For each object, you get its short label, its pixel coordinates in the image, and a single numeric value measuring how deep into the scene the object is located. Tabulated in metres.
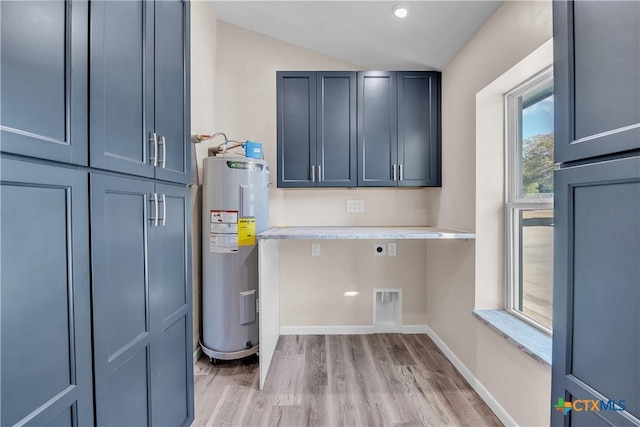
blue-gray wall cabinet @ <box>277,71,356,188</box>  2.28
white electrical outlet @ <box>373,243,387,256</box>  2.59
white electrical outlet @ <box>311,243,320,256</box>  2.58
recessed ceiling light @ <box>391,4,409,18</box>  1.75
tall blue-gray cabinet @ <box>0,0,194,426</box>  0.59
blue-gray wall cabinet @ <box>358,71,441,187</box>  2.28
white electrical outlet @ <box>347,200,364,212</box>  2.60
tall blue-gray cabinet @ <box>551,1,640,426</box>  0.60
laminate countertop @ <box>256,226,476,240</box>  1.79
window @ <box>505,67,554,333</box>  1.45
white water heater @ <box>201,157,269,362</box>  1.98
